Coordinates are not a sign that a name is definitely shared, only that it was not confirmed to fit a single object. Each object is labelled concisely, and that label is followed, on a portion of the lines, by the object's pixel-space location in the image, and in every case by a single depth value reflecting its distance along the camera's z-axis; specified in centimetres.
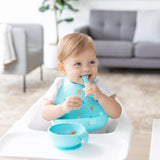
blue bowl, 112
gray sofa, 447
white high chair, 111
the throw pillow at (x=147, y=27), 474
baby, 132
